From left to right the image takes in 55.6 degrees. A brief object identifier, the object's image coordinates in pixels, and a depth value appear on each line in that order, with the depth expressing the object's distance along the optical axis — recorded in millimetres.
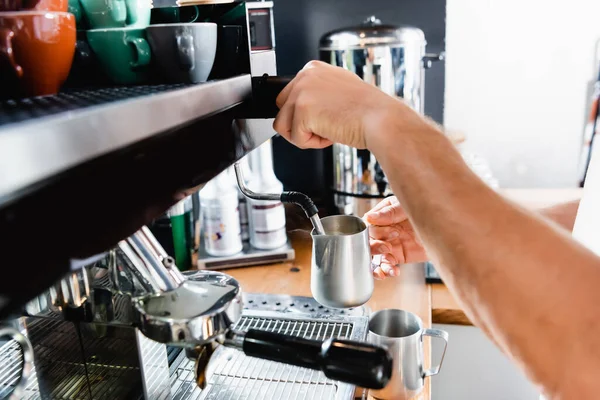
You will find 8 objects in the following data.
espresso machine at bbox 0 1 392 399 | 254
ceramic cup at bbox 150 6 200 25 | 596
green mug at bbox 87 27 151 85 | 471
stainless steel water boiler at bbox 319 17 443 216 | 1268
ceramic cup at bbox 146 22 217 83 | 469
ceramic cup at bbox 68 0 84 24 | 502
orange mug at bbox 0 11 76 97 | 361
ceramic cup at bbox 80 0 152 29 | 487
